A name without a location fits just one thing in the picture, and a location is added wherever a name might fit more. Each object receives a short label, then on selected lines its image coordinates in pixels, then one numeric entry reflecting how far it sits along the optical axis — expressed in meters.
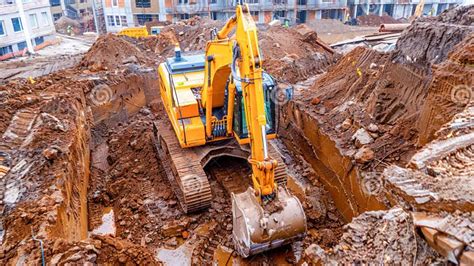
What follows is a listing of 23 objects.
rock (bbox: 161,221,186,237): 6.84
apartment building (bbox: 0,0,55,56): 25.80
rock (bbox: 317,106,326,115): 9.56
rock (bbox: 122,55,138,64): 13.73
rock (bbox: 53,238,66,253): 4.46
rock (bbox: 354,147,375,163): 7.06
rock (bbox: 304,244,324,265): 4.67
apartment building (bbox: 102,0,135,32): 32.03
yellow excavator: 5.30
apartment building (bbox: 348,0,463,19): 36.62
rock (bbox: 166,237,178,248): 6.65
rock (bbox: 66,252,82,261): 4.25
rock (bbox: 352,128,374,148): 7.51
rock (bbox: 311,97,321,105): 10.10
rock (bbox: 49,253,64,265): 4.21
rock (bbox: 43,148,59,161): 6.56
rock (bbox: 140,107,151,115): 12.11
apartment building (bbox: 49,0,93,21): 39.50
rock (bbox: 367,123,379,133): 7.66
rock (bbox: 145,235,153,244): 6.67
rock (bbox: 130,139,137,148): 9.70
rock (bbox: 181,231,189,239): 6.81
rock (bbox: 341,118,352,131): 8.34
